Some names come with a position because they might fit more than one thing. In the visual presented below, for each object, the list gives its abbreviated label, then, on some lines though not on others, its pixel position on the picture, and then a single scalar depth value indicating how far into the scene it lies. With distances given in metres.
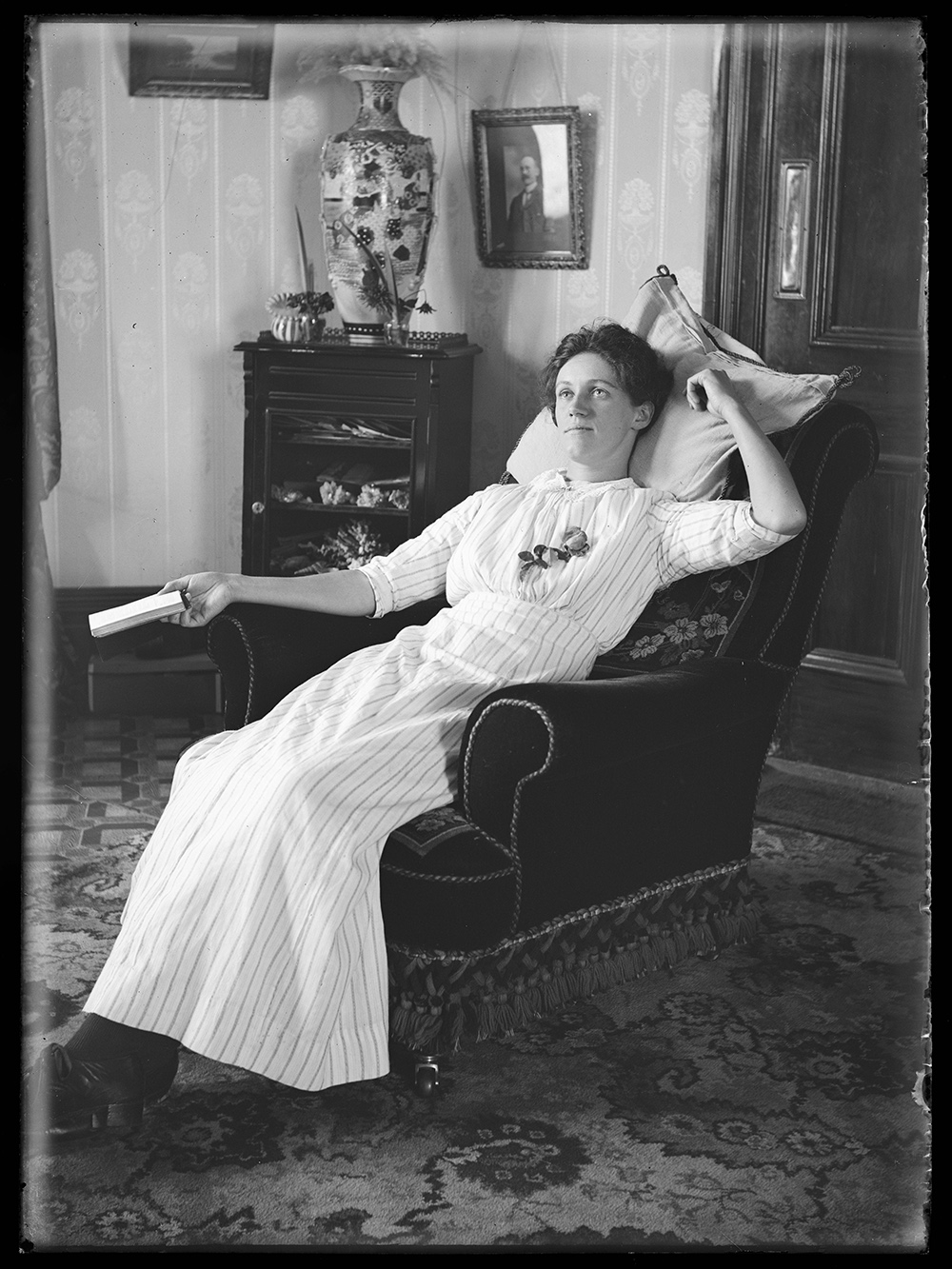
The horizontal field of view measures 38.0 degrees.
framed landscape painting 4.50
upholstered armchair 2.20
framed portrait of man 4.29
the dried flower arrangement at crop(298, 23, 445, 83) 4.41
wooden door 3.56
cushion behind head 2.74
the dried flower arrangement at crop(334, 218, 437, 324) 4.28
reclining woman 2.08
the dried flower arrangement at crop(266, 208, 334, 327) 4.32
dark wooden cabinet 4.24
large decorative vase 4.22
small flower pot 4.31
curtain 4.25
